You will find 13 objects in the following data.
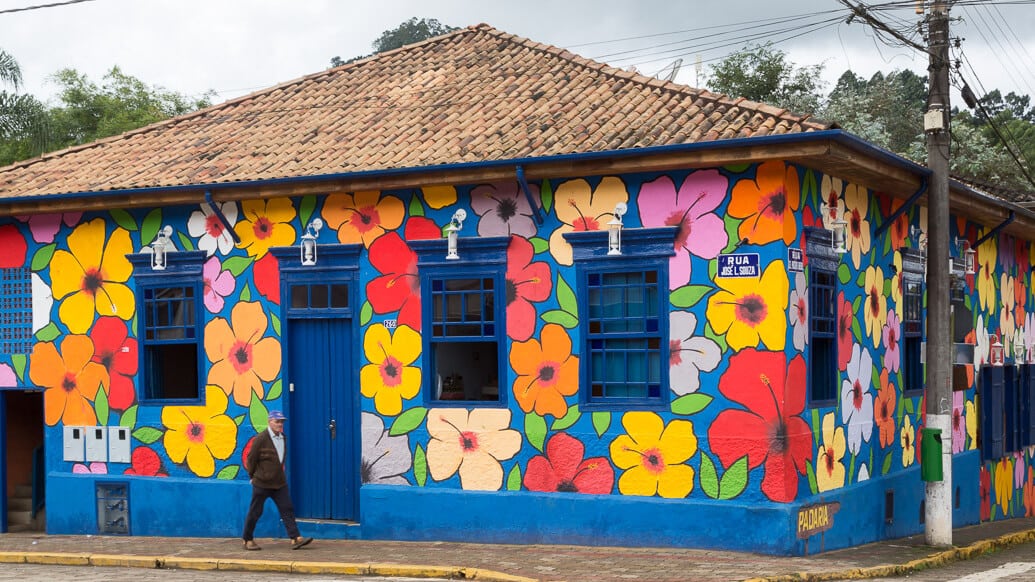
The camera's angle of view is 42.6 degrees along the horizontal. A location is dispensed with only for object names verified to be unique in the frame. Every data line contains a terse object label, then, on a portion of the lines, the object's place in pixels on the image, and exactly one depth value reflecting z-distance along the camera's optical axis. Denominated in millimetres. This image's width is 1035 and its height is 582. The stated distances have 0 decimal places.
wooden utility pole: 14297
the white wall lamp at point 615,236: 13500
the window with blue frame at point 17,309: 17062
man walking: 14242
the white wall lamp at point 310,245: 15188
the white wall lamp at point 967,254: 18156
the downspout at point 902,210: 14963
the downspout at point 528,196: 13695
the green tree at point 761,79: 39188
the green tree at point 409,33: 67750
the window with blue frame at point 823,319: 13570
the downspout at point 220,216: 15407
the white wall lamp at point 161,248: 15984
